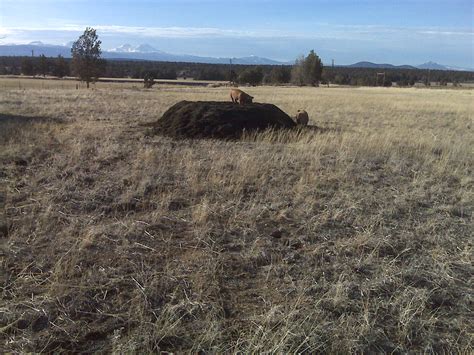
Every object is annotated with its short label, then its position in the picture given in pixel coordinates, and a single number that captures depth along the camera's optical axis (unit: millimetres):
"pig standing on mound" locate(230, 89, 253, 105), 16064
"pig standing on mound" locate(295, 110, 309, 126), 14375
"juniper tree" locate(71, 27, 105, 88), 50281
